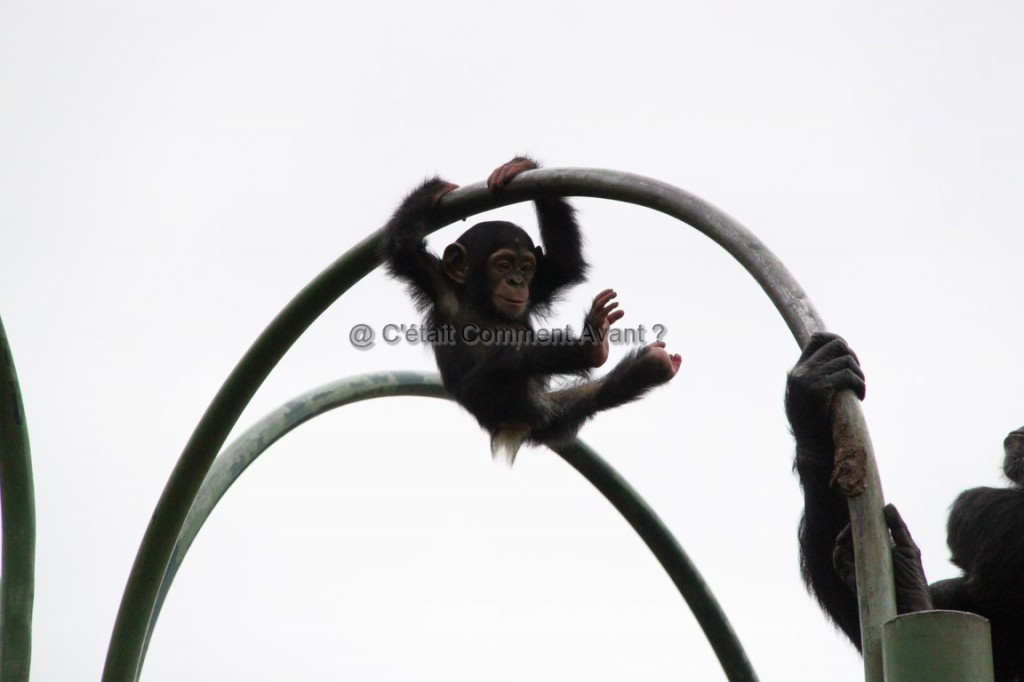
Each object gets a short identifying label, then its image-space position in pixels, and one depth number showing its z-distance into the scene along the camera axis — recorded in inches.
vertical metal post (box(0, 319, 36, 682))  518.9
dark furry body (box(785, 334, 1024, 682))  458.0
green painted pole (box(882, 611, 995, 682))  263.0
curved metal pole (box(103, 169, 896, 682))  400.2
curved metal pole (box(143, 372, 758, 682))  591.2
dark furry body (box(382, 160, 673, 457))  539.2
